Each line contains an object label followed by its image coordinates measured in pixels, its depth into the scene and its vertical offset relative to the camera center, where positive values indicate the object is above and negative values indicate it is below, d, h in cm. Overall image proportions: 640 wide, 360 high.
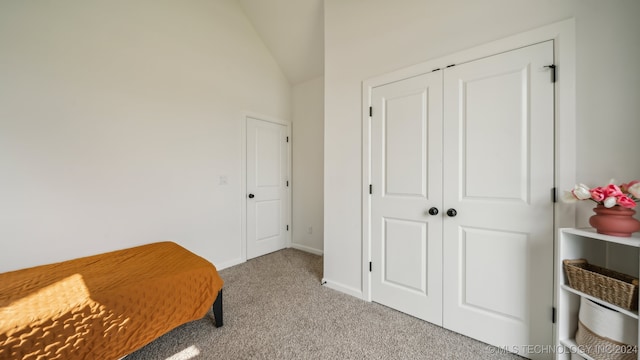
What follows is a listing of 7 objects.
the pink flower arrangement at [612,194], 103 -8
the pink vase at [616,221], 106 -21
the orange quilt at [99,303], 105 -68
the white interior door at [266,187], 319 -14
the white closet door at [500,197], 138 -13
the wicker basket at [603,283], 100 -51
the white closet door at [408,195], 175 -15
